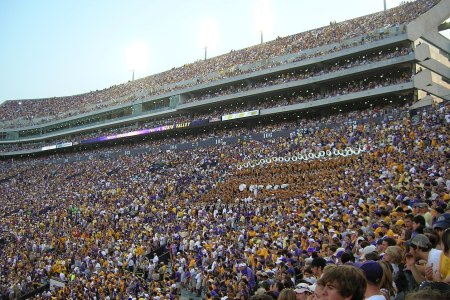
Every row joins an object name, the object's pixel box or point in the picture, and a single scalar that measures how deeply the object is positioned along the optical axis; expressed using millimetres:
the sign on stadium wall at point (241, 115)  41191
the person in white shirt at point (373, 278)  3457
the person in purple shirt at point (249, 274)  10870
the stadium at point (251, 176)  11562
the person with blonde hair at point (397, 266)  4750
